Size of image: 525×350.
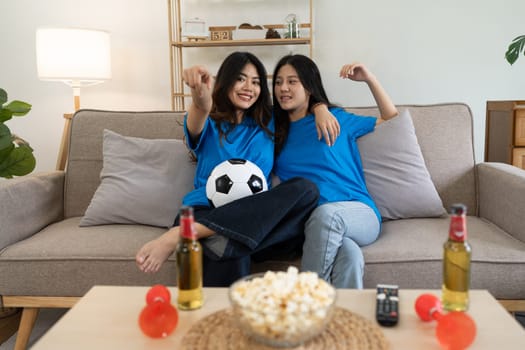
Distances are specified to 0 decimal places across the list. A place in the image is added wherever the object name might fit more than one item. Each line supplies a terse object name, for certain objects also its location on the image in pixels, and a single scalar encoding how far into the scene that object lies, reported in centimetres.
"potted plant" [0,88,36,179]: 182
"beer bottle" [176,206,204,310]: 99
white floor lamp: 267
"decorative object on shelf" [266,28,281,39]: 305
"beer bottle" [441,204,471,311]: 96
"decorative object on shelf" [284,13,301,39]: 302
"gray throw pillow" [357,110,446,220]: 192
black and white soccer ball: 163
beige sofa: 158
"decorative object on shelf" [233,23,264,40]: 311
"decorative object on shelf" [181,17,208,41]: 309
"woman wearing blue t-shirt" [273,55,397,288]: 156
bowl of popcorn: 82
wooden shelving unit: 302
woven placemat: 88
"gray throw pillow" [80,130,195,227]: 190
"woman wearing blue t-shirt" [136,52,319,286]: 151
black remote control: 99
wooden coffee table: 93
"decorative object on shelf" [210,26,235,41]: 307
